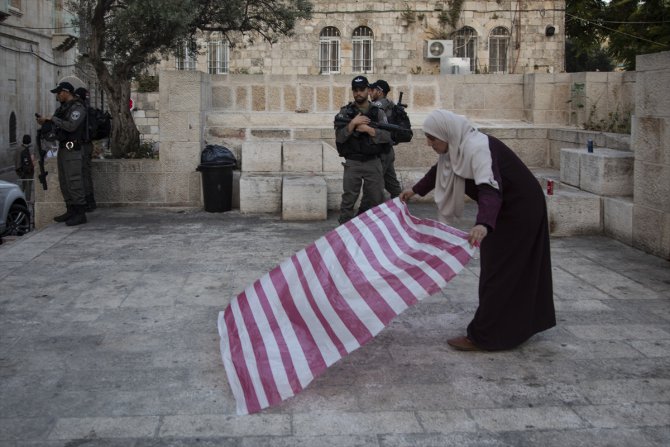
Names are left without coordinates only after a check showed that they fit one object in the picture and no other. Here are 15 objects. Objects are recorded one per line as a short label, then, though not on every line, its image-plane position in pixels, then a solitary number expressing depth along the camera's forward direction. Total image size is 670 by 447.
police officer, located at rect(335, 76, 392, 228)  8.97
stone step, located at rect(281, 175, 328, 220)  11.45
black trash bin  12.11
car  12.45
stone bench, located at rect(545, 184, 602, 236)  10.12
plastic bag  12.29
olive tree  12.34
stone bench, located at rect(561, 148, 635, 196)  10.09
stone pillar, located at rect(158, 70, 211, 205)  12.52
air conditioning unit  31.73
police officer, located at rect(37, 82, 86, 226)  11.06
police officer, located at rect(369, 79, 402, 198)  9.97
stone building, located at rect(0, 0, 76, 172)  28.17
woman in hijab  5.46
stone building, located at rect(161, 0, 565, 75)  33.28
